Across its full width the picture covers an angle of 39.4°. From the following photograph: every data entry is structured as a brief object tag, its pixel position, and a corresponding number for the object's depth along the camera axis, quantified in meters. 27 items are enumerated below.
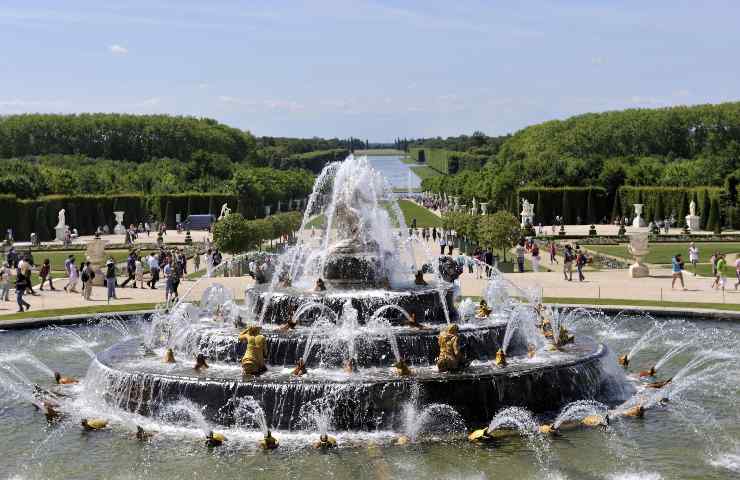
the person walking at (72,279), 37.05
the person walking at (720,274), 35.06
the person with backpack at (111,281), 33.69
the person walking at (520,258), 42.86
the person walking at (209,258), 45.44
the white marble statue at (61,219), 71.59
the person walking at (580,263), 39.44
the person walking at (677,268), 35.59
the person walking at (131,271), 38.46
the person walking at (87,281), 33.78
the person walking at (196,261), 46.94
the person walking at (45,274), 37.54
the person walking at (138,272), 38.31
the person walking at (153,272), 38.00
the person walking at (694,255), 42.78
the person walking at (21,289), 31.27
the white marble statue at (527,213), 81.44
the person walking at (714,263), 38.51
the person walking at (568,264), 39.40
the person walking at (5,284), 34.28
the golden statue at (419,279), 24.20
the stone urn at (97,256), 39.53
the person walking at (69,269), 37.09
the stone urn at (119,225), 84.50
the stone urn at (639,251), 40.66
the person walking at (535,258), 43.26
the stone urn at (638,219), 79.28
